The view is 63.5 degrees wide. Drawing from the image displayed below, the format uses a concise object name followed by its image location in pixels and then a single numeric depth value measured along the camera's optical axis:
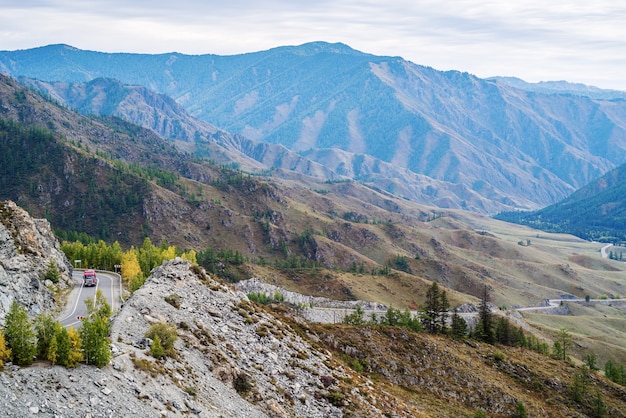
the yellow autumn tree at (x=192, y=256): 123.11
